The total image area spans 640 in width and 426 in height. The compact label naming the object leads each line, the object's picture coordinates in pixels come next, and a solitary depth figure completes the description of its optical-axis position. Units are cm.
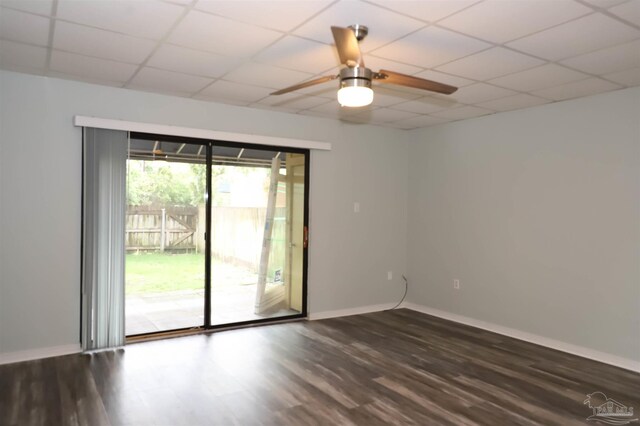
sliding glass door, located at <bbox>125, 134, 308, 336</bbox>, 447
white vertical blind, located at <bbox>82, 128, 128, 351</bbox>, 397
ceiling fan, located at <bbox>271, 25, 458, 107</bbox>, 250
